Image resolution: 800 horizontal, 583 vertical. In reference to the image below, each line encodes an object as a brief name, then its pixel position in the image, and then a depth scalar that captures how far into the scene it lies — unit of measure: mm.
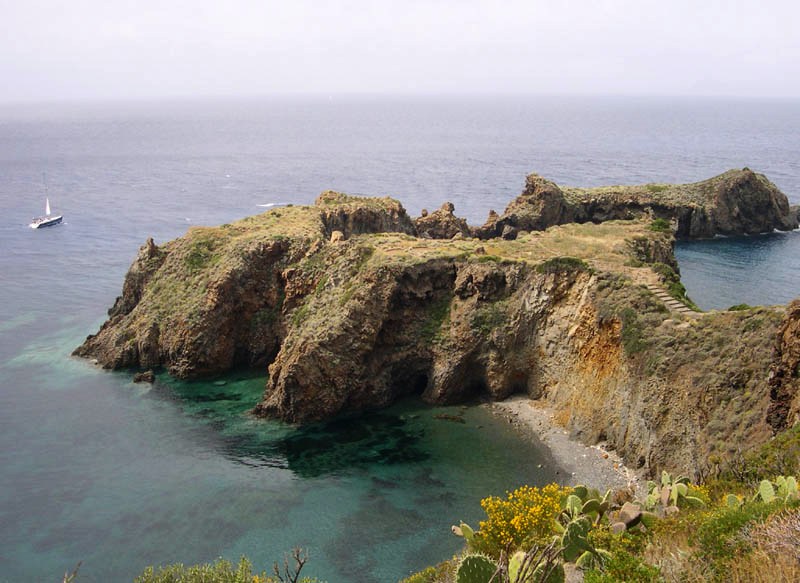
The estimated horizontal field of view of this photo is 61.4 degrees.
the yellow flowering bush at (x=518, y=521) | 25938
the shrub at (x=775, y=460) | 26250
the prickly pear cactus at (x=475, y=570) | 19109
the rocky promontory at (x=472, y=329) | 41344
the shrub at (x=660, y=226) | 70688
